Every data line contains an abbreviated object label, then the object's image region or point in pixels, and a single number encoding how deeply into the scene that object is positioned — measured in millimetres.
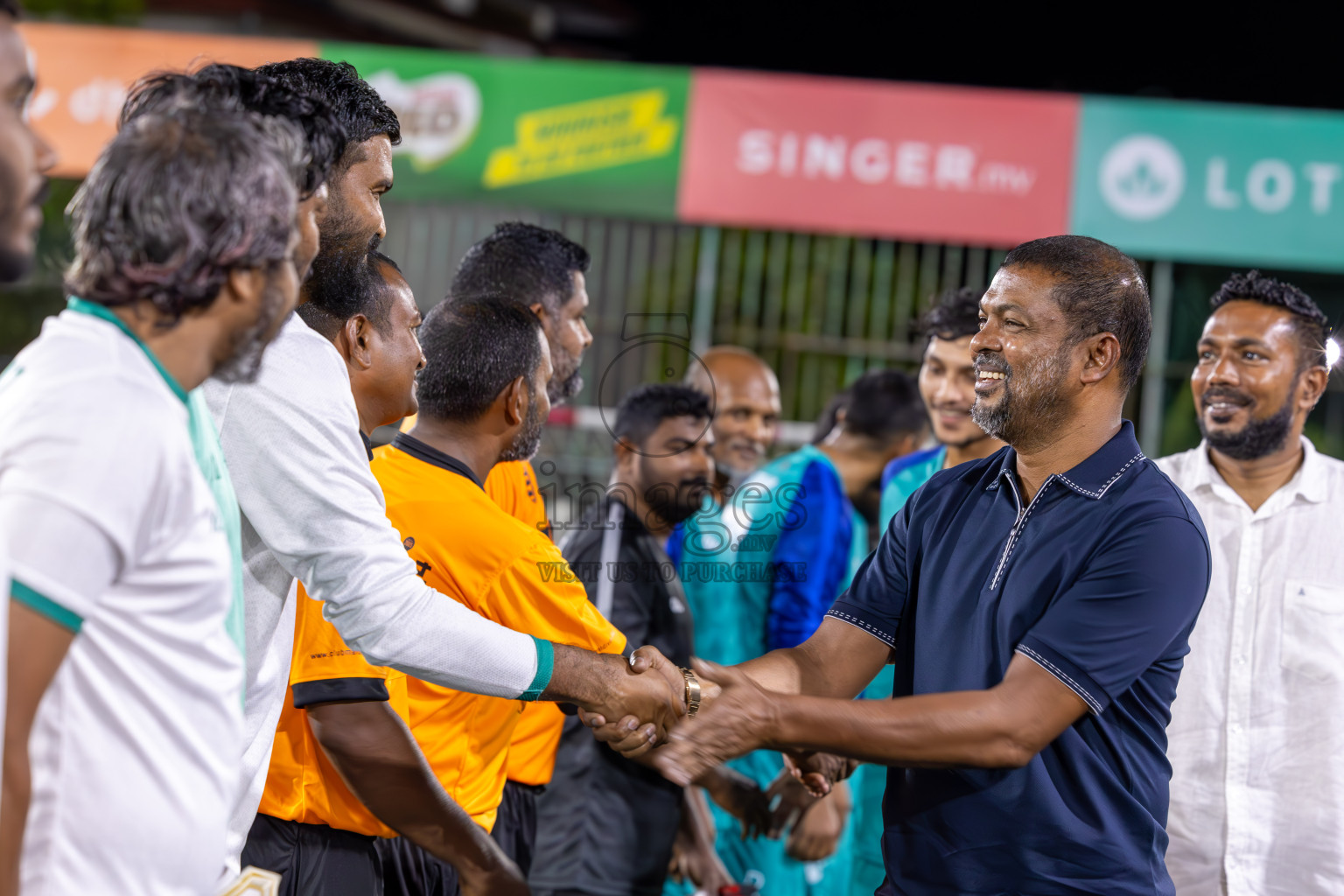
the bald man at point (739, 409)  5863
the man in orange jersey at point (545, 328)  3615
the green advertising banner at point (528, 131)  8742
